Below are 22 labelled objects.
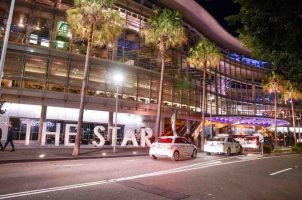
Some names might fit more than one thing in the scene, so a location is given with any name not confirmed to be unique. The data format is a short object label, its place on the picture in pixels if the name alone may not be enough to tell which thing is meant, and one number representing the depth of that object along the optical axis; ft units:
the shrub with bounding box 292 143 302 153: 114.45
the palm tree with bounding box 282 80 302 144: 153.81
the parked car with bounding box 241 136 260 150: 106.01
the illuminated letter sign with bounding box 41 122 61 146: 80.83
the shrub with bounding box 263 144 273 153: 99.16
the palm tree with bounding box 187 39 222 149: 117.39
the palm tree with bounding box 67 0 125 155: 67.97
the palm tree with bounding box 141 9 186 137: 96.12
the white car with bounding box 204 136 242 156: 80.43
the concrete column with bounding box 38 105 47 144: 90.84
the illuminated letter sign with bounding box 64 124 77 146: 83.92
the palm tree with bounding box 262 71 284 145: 149.59
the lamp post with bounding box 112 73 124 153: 79.26
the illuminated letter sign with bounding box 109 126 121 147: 79.30
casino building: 89.97
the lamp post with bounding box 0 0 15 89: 48.73
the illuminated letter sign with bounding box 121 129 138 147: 94.02
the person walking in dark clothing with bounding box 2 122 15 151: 63.41
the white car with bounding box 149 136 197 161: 61.67
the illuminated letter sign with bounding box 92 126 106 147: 86.43
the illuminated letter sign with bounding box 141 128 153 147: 97.86
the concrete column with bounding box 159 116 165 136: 128.93
